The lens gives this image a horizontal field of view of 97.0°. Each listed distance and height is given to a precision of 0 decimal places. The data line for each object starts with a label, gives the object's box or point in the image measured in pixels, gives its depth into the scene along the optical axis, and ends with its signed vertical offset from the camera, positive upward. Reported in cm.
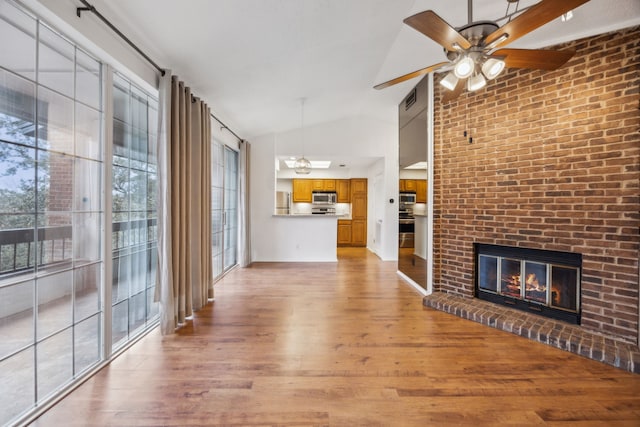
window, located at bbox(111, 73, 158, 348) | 236 +2
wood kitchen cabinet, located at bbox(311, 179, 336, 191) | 832 +85
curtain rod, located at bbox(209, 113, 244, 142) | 407 +138
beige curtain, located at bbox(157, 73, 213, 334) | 261 +7
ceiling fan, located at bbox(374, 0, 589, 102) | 149 +105
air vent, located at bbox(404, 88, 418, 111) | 432 +181
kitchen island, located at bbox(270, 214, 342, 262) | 622 -59
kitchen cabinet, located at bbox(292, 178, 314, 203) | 839 +69
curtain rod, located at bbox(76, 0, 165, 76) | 172 +126
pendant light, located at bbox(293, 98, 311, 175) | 527 +94
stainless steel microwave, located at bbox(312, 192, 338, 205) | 824 +44
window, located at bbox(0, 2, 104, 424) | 150 +0
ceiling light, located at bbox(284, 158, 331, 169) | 700 +131
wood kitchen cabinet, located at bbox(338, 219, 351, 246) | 838 -53
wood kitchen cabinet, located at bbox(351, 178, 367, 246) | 829 +7
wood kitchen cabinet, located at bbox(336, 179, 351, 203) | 835 +66
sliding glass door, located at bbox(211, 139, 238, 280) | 452 +9
